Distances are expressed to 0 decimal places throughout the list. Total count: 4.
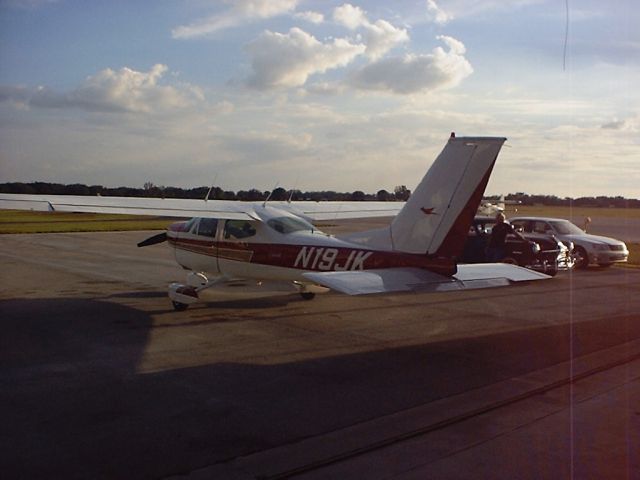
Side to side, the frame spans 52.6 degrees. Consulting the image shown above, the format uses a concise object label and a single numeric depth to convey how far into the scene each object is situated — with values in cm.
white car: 2092
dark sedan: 1648
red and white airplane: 1009
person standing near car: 1608
